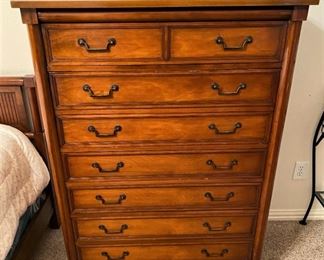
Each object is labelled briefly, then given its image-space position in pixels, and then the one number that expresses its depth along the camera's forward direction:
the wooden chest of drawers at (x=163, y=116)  0.90
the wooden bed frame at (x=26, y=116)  1.35
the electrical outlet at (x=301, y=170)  1.68
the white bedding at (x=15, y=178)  1.08
